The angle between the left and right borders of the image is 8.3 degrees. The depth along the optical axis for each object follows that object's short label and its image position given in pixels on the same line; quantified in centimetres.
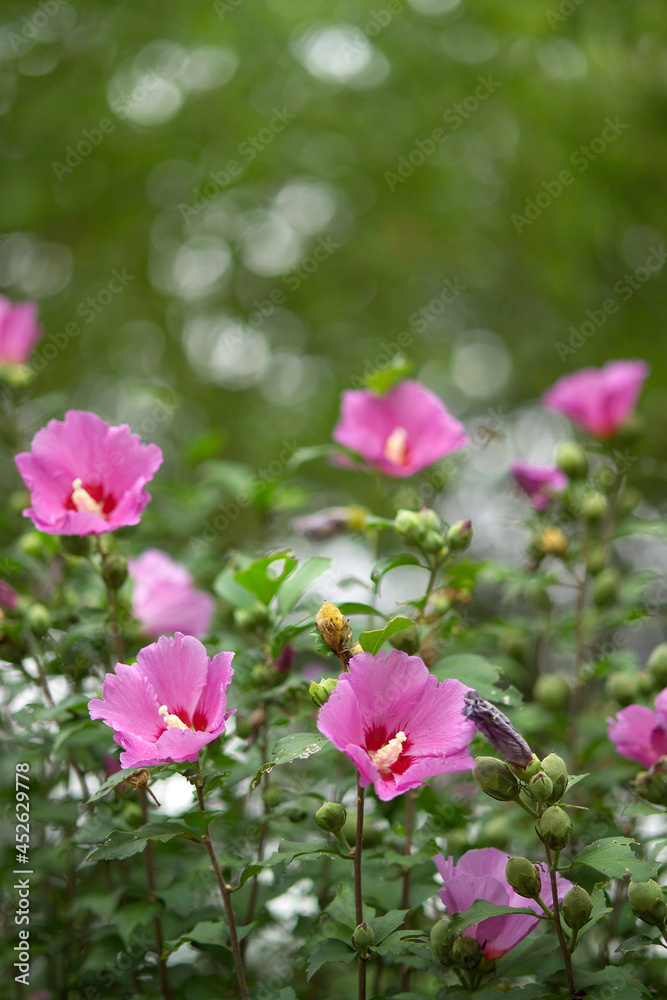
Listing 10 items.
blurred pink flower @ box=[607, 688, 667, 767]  278
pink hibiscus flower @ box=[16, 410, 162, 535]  281
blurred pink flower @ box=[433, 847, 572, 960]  271
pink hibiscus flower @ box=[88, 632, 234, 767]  269
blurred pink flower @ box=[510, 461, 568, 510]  298
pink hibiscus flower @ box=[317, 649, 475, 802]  267
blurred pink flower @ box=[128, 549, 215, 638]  291
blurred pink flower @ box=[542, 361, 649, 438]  306
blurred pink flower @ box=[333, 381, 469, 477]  292
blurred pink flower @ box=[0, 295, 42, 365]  306
